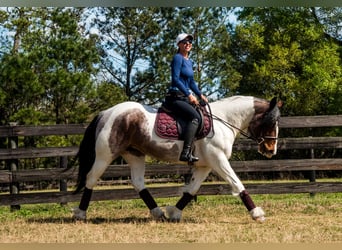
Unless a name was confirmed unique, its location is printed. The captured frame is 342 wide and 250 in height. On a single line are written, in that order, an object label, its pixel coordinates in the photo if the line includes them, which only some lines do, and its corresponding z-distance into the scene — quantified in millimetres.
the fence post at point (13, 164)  12849
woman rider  9664
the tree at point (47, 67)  23744
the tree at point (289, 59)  31691
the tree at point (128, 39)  28464
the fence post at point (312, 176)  14147
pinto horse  9888
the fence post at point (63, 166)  13079
